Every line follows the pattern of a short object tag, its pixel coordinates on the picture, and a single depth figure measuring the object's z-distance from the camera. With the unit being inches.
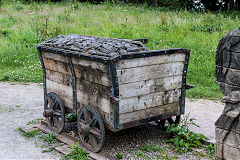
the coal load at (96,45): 171.5
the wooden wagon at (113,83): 164.7
